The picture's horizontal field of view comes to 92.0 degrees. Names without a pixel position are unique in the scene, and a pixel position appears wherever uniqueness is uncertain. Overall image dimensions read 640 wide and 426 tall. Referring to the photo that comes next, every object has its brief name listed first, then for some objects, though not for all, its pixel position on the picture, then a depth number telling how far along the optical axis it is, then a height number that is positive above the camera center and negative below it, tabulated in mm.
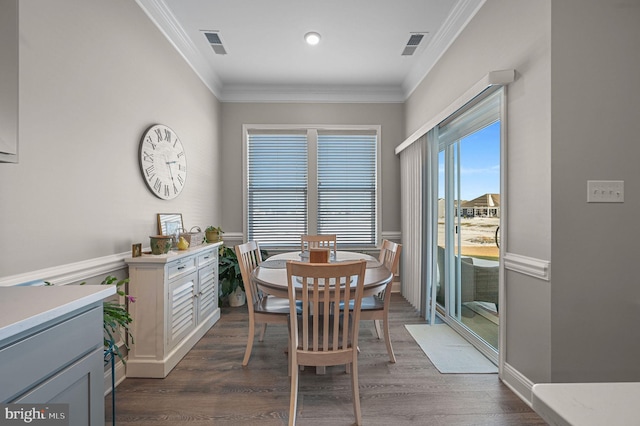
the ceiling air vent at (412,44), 3263 +1871
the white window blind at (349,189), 4633 +367
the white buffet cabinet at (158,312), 2270 -751
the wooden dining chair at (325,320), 1700 -624
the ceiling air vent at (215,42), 3218 +1869
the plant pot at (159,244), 2371 -234
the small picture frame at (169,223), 2762 -91
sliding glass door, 2629 -87
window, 4602 +428
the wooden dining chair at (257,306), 2371 -743
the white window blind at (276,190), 4609 +352
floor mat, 2439 -1213
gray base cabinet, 826 -440
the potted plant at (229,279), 3834 -826
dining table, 2021 -457
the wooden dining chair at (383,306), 2428 -748
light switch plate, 1780 +126
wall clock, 2578 +478
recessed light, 3191 +1843
